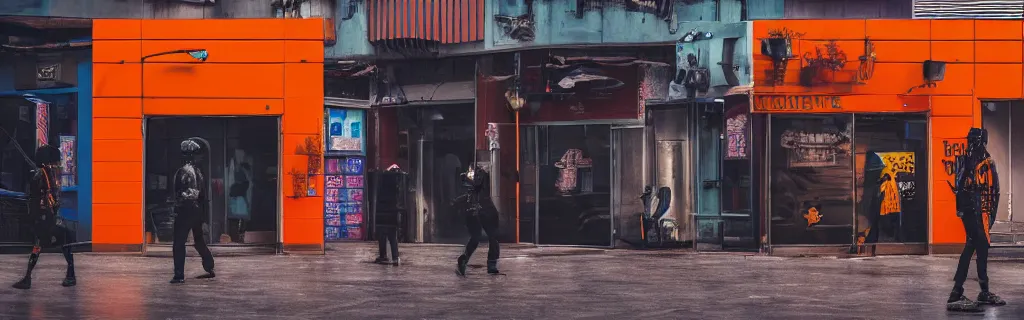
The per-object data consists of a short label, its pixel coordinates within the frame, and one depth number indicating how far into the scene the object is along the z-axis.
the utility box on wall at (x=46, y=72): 25.89
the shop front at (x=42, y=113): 25.80
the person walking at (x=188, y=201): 18.44
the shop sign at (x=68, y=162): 25.97
